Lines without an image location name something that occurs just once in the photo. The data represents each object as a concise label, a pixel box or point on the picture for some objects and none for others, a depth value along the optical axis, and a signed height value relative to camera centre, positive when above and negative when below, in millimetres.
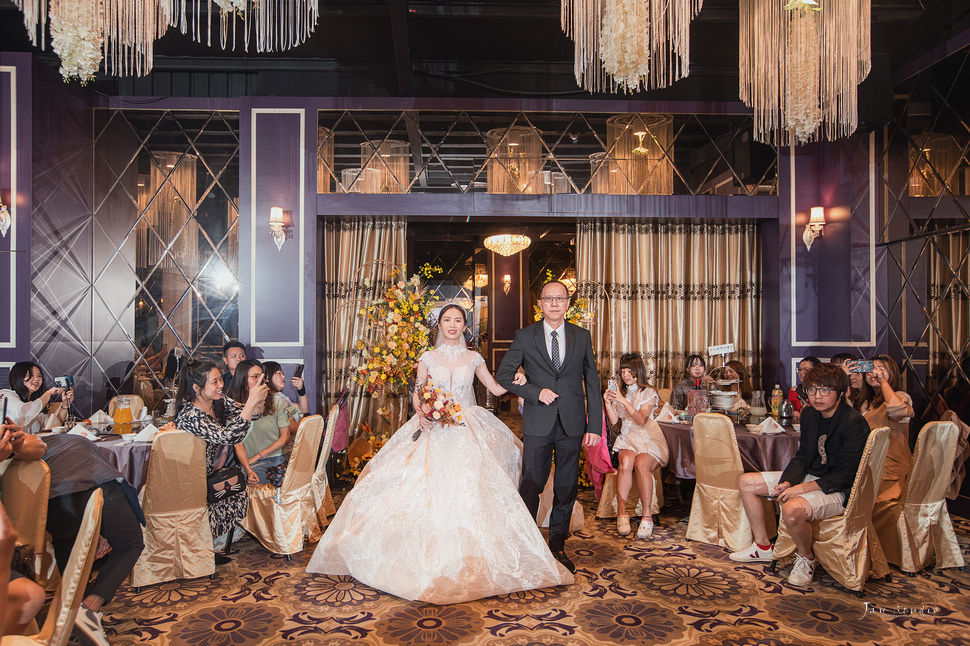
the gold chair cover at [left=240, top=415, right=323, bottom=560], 3639 -1110
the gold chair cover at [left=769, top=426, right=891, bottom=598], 3045 -1094
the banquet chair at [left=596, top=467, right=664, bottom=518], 4480 -1327
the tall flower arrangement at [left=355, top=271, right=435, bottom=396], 5414 -98
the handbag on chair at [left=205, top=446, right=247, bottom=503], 3467 -916
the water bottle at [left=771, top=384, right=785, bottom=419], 4460 -587
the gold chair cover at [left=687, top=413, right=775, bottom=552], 3727 -1046
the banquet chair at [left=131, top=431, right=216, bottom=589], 3152 -1020
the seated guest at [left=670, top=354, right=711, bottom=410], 4984 -483
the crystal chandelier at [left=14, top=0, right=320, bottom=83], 2805 +1531
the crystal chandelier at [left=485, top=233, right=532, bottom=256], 8445 +1238
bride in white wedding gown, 2980 -1066
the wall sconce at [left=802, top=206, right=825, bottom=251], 5906 +1027
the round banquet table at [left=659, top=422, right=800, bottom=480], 3859 -817
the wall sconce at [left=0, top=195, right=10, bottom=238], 5113 +967
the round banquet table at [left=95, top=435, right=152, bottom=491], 3537 -784
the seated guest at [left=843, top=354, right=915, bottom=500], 3480 -544
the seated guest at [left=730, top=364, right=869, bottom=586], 3090 -752
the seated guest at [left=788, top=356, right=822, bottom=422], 4652 -550
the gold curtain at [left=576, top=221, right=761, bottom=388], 6453 +401
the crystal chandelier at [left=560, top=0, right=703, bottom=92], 2875 +1546
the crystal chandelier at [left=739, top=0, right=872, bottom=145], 3604 +1697
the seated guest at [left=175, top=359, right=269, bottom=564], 3279 -462
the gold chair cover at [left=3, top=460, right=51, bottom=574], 2291 -673
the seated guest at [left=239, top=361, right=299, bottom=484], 3793 -728
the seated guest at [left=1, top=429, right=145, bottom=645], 2430 -786
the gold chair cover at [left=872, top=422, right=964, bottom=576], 3297 -1093
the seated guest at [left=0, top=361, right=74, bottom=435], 4016 -513
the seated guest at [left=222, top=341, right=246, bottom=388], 5168 -238
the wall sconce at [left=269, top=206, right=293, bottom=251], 5727 +1008
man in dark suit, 3439 -441
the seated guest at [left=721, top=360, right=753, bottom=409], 4691 -487
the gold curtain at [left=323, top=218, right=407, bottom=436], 6465 +498
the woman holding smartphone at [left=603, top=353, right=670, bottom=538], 4199 -846
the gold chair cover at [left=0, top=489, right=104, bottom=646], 1785 -800
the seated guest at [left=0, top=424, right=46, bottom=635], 1680 -832
